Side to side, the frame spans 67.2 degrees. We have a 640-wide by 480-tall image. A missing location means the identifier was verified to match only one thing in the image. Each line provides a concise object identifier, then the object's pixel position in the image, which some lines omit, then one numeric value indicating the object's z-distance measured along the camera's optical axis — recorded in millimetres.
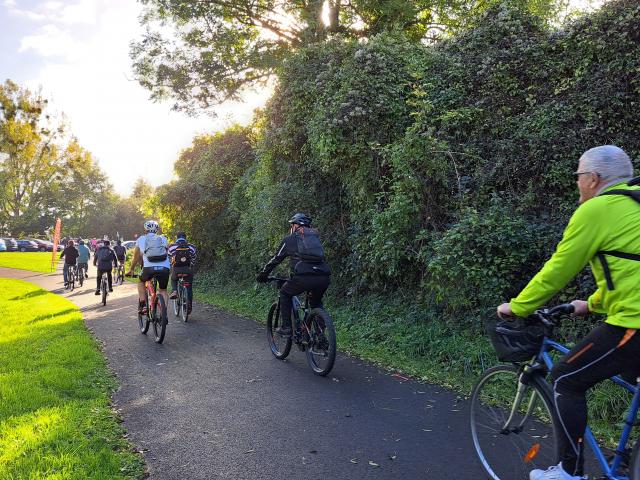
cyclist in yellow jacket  2492
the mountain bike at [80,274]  20000
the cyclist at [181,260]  11117
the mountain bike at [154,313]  8516
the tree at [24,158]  49656
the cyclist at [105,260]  14914
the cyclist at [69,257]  19484
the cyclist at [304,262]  6547
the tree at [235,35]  17688
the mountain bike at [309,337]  6152
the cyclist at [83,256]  20125
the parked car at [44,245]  62969
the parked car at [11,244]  55719
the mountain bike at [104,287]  14163
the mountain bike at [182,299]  11000
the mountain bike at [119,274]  19703
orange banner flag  25659
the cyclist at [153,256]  8859
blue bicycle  2730
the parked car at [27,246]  58594
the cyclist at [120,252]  20483
